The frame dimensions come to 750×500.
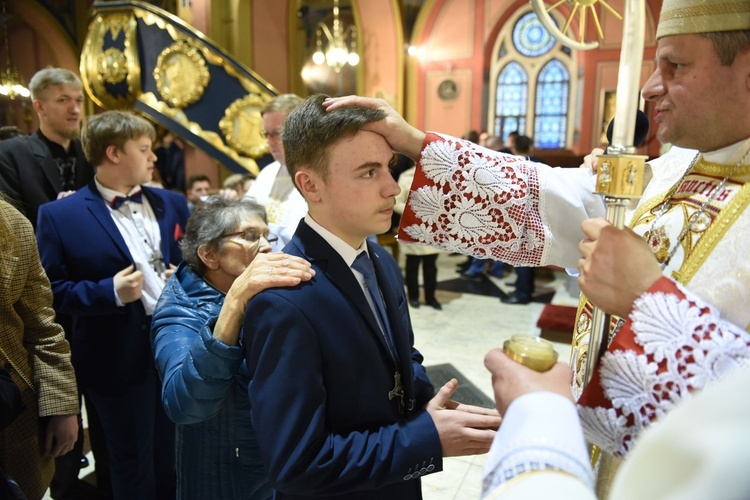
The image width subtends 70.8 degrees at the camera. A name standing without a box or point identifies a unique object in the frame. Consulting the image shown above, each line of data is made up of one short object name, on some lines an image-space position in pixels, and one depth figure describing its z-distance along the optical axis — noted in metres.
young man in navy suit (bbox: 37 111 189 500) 2.27
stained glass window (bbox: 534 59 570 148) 12.80
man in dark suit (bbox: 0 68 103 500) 2.69
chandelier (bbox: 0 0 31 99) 9.56
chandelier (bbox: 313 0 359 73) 10.63
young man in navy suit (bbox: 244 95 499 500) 1.06
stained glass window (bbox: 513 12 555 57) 12.69
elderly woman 1.28
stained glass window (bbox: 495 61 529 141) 13.08
